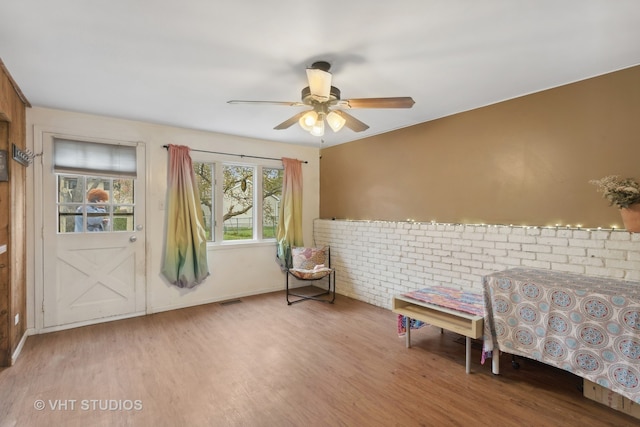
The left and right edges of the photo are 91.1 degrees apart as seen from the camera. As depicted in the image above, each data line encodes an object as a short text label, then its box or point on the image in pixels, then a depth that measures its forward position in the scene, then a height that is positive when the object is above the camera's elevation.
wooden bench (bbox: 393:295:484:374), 2.47 -0.92
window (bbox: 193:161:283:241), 4.47 +0.22
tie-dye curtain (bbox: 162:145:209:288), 3.98 -0.15
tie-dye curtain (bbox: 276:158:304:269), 4.89 -0.03
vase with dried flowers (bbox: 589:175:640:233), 2.21 +0.10
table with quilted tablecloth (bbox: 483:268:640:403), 1.88 -0.74
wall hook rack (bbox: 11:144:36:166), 2.72 +0.54
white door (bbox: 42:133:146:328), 3.37 -0.37
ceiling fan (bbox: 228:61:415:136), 2.15 +0.83
